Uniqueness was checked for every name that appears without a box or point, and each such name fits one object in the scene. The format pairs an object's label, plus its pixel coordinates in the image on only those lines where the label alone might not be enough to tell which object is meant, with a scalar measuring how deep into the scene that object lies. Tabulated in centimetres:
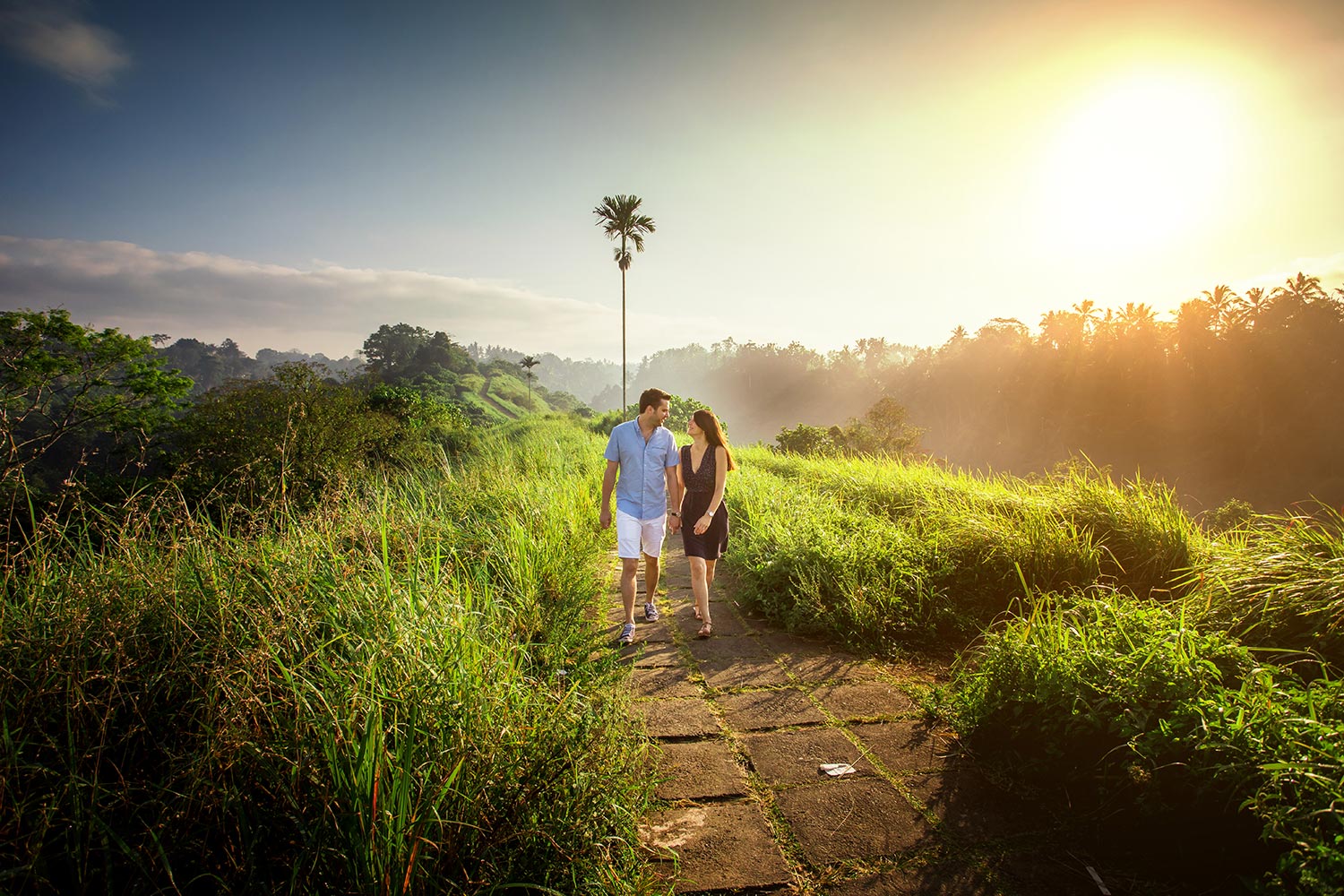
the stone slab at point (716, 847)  176
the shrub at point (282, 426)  1255
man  396
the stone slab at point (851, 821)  190
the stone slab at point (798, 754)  233
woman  407
